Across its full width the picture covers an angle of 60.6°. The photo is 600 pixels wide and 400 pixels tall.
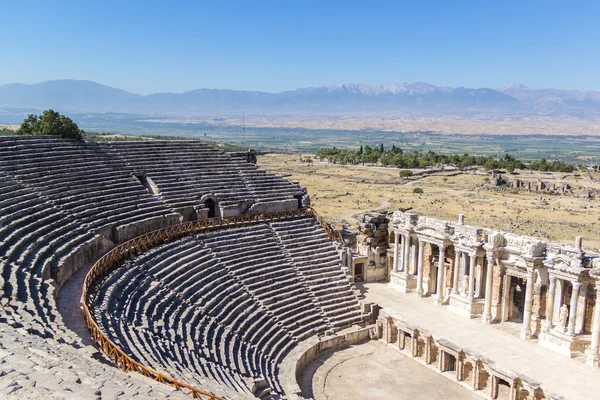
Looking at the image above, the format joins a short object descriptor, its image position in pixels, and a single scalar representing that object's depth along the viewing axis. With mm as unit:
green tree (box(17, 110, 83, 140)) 36594
